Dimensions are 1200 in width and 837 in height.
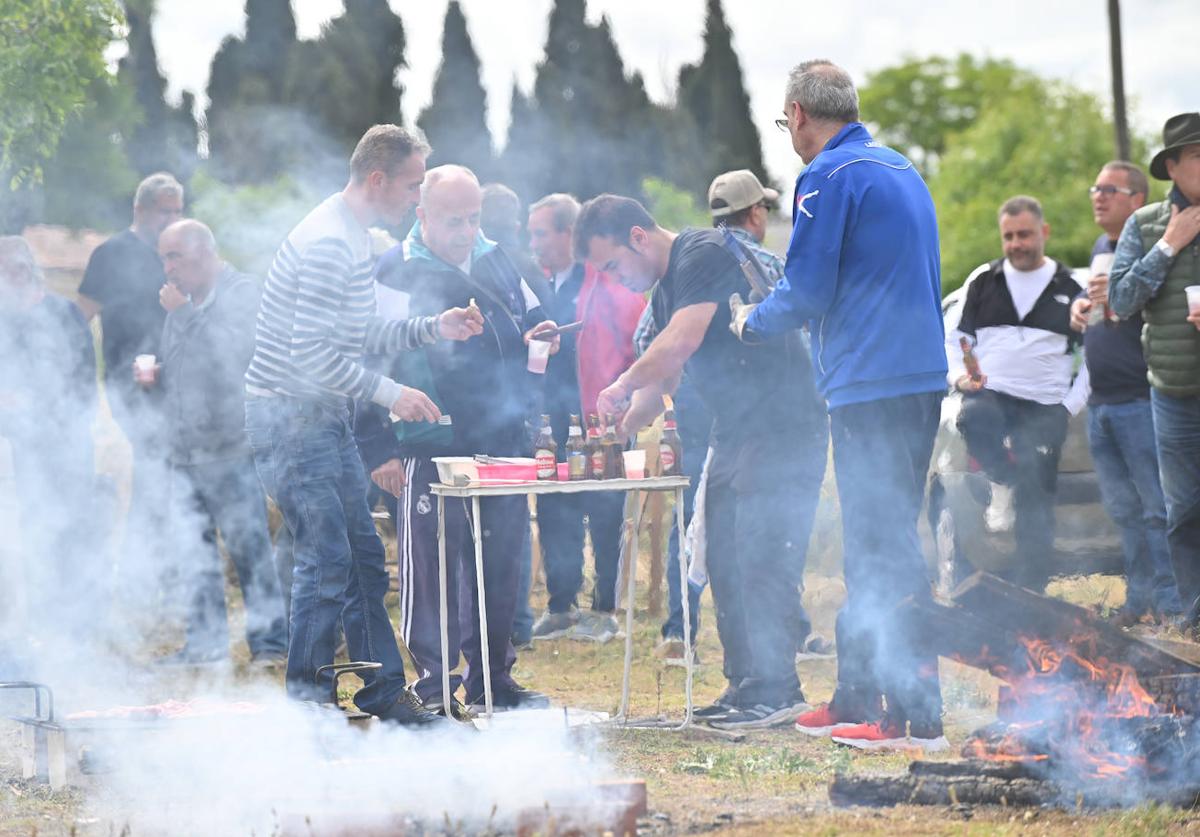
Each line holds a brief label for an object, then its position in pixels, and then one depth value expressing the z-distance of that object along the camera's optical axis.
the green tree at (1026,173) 94.69
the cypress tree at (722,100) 118.94
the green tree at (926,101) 147.87
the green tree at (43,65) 17.91
